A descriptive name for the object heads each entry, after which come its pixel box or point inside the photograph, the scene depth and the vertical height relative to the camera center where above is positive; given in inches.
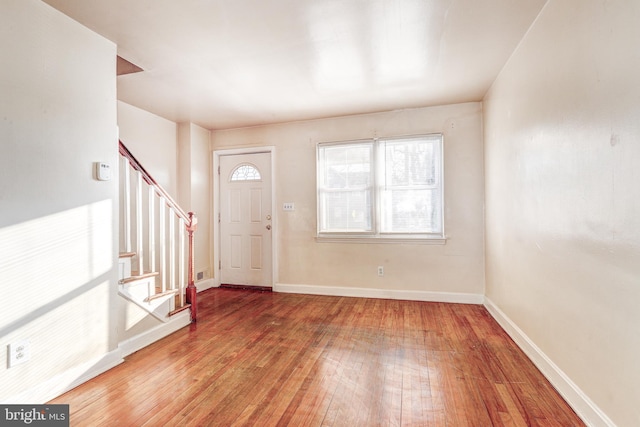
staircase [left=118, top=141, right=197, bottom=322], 100.6 -17.6
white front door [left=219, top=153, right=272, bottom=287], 183.9 -2.7
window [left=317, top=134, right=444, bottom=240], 155.6 +13.2
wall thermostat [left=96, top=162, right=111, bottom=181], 87.8 +13.2
